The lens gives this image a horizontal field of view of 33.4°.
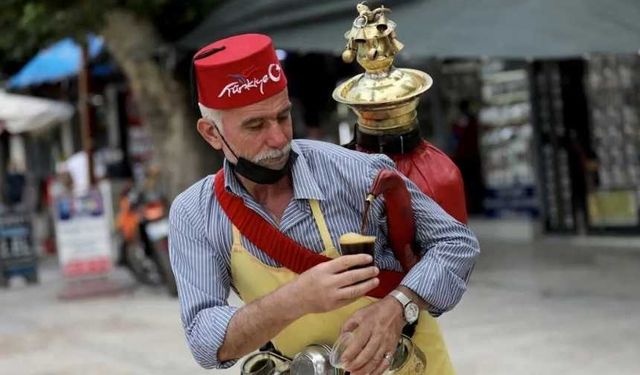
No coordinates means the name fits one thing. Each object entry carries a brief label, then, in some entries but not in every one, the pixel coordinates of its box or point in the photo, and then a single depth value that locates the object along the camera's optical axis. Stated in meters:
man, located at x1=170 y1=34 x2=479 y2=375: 2.21
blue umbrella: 18.05
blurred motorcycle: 10.73
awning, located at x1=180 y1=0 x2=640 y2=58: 6.91
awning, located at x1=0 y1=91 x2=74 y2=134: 15.72
